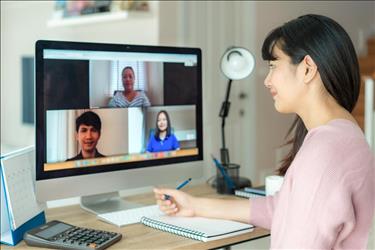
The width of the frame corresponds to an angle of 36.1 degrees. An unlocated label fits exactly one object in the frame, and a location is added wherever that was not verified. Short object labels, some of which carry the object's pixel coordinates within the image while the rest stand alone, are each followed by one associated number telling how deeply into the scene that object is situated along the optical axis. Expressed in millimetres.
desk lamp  2088
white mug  1837
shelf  3183
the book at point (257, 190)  1956
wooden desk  1442
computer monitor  1583
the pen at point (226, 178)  2027
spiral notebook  1482
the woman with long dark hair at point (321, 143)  1155
